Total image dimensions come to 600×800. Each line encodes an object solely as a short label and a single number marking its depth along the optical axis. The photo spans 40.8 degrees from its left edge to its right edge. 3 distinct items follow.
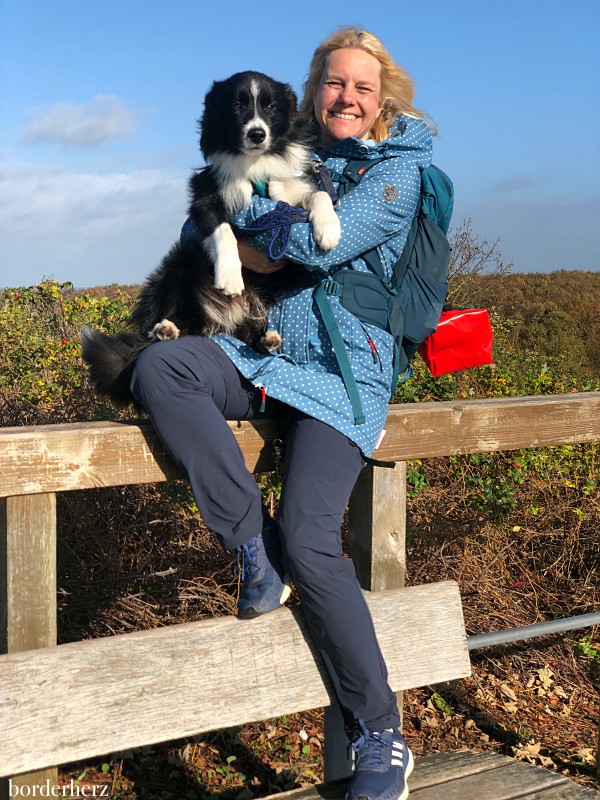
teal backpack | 2.26
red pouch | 2.42
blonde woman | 1.96
